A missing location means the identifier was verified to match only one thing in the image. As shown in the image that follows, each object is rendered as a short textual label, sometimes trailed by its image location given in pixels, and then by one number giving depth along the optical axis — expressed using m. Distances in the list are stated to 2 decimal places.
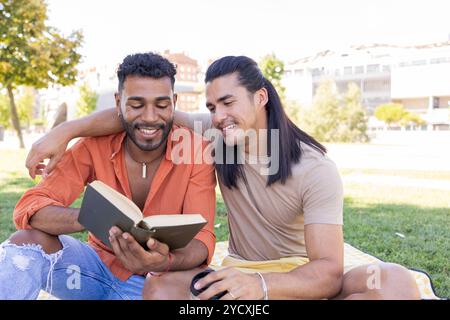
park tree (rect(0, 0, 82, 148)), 13.70
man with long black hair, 2.16
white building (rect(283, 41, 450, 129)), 37.34
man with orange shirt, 2.21
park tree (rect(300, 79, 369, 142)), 25.42
